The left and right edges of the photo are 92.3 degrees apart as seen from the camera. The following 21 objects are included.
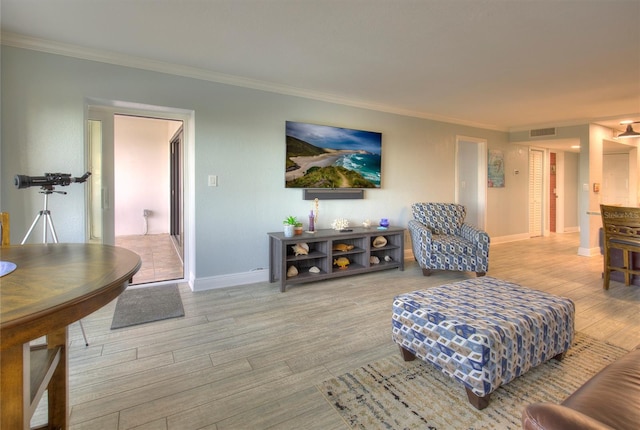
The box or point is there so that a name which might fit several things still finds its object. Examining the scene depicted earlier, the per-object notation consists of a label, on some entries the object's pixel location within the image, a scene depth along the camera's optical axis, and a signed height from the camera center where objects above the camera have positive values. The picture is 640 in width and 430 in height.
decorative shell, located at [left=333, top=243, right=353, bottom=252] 3.85 -0.50
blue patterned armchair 3.76 -0.51
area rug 1.49 -1.01
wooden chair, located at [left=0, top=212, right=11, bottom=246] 1.72 -0.11
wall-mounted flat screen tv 3.84 +0.68
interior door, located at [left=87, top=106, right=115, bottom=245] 3.36 +0.38
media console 3.45 -0.57
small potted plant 3.47 -0.21
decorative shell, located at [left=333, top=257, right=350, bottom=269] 3.85 -0.69
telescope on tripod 1.95 +0.18
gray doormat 2.60 -0.92
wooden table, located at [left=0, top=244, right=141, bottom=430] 0.76 -0.26
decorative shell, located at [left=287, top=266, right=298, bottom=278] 3.48 -0.73
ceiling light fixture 4.79 +1.17
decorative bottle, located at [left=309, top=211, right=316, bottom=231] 3.80 -0.19
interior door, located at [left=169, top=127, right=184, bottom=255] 5.52 +0.37
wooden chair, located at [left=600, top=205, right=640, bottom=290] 3.12 -0.29
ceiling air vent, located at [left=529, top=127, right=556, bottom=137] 5.68 +1.43
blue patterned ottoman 1.54 -0.68
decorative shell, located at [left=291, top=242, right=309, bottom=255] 3.56 -0.48
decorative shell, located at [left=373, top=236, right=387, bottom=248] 4.15 -0.46
